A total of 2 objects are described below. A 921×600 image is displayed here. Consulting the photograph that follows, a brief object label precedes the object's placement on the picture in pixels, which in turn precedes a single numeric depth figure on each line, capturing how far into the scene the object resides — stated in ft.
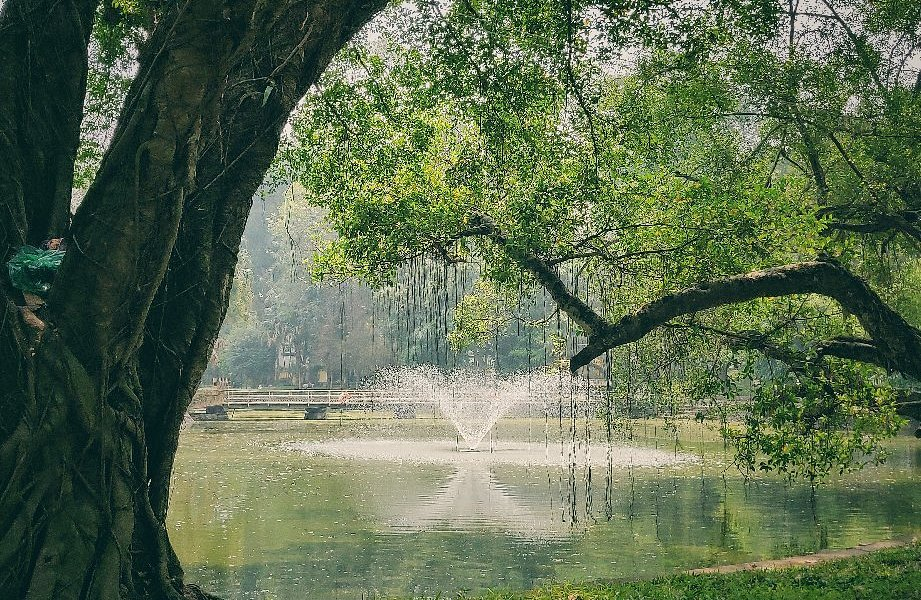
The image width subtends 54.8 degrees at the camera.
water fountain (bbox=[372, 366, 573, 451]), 113.39
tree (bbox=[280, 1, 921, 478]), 27.48
